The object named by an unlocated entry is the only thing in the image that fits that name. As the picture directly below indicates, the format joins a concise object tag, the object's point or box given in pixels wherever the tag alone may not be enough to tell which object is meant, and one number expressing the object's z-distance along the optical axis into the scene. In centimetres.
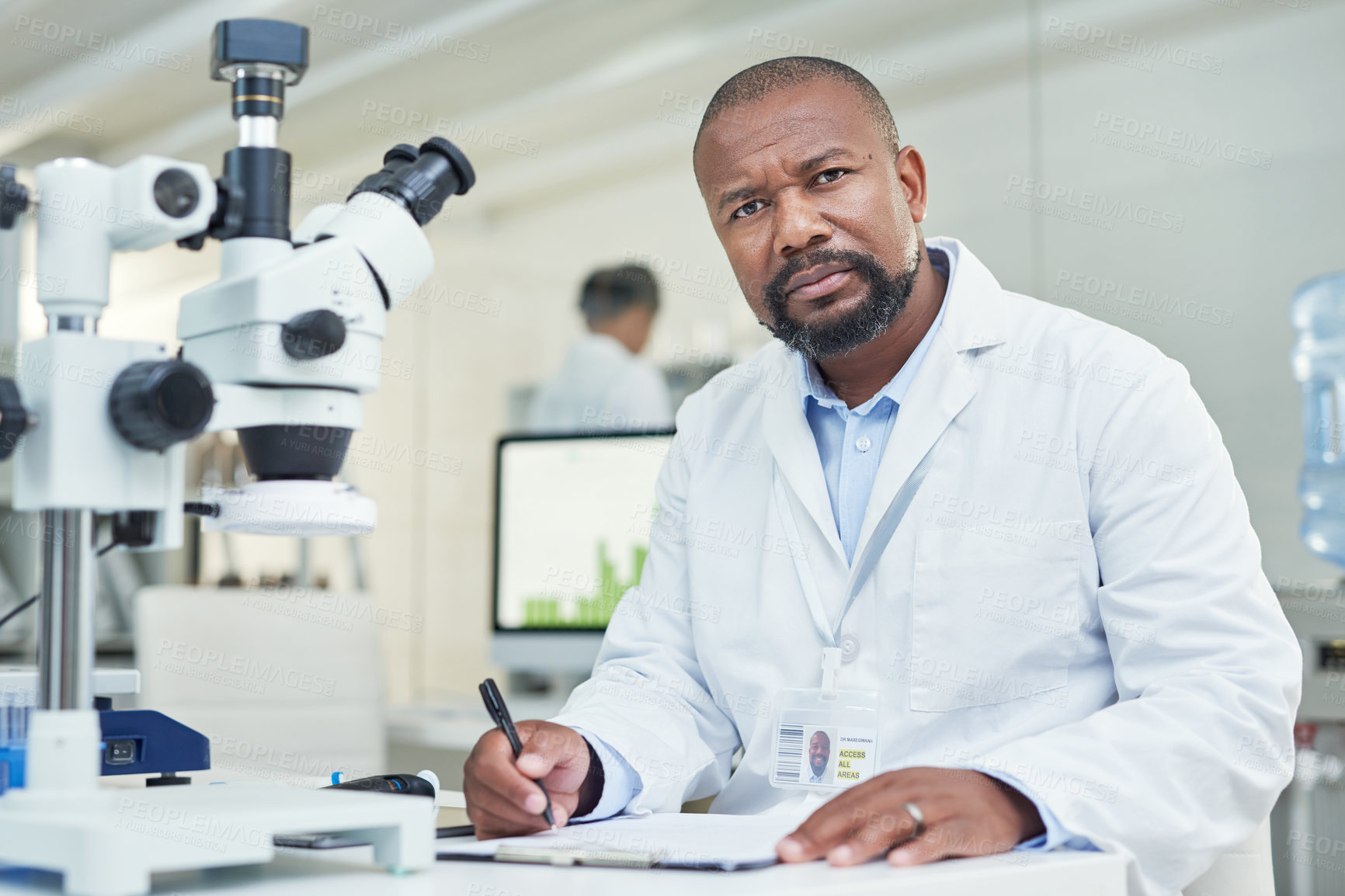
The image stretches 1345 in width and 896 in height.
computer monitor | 279
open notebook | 81
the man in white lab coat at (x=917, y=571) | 96
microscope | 74
